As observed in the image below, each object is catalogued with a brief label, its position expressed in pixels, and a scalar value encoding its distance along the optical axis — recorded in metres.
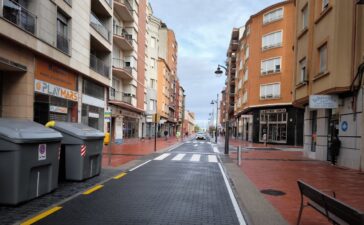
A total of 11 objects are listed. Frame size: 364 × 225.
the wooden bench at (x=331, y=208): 4.08
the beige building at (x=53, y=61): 15.30
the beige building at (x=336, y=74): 15.52
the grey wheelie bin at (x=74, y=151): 10.18
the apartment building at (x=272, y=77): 42.22
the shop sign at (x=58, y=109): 19.38
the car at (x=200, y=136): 61.03
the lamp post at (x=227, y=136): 24.27
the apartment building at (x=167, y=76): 69.75
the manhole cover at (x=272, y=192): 9.45
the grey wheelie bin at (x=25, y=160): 7.09
